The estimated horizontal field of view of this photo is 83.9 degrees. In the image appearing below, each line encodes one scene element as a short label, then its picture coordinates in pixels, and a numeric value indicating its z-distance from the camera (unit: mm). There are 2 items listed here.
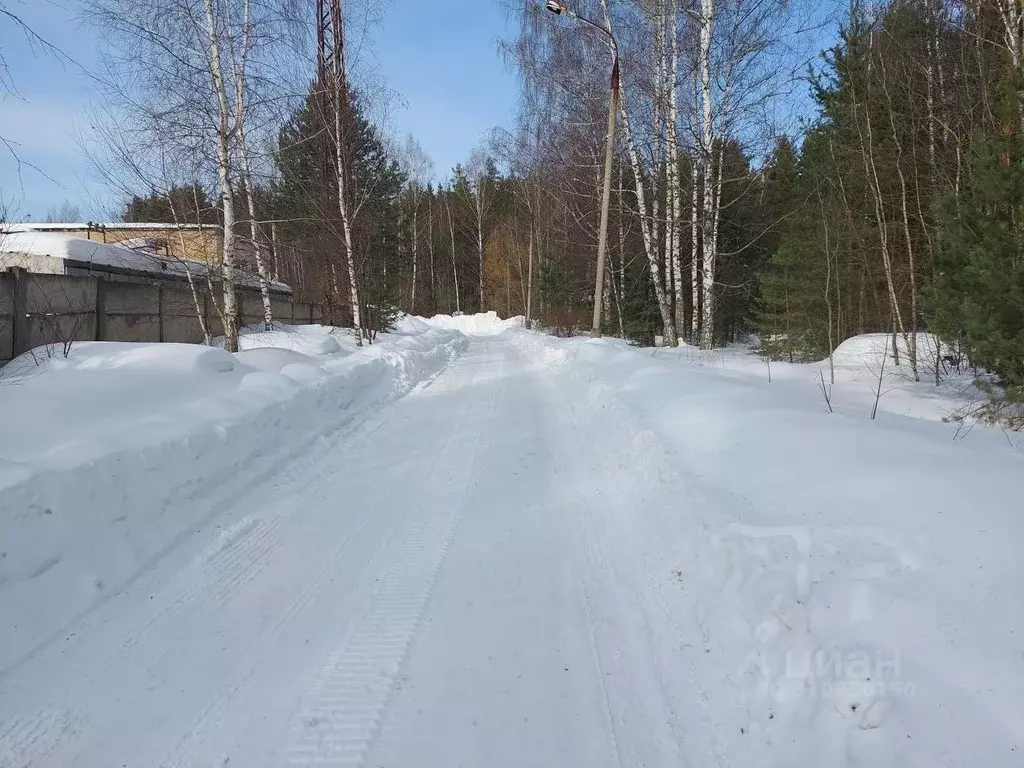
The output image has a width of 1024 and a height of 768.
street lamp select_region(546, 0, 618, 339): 12898
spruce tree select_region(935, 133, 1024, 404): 6223
